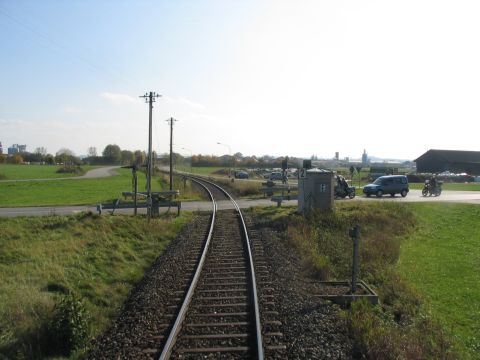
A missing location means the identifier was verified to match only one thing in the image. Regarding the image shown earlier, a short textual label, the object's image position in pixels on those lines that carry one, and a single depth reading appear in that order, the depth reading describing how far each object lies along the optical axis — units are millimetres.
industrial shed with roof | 77062
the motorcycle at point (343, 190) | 33188
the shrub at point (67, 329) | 7191
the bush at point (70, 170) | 91375
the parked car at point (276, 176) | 67312
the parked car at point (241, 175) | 73188
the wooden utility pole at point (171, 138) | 47638
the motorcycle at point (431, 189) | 35938
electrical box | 21312
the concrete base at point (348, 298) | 9195
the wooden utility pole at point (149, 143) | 21062
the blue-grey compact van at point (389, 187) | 35219
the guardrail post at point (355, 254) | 9781
